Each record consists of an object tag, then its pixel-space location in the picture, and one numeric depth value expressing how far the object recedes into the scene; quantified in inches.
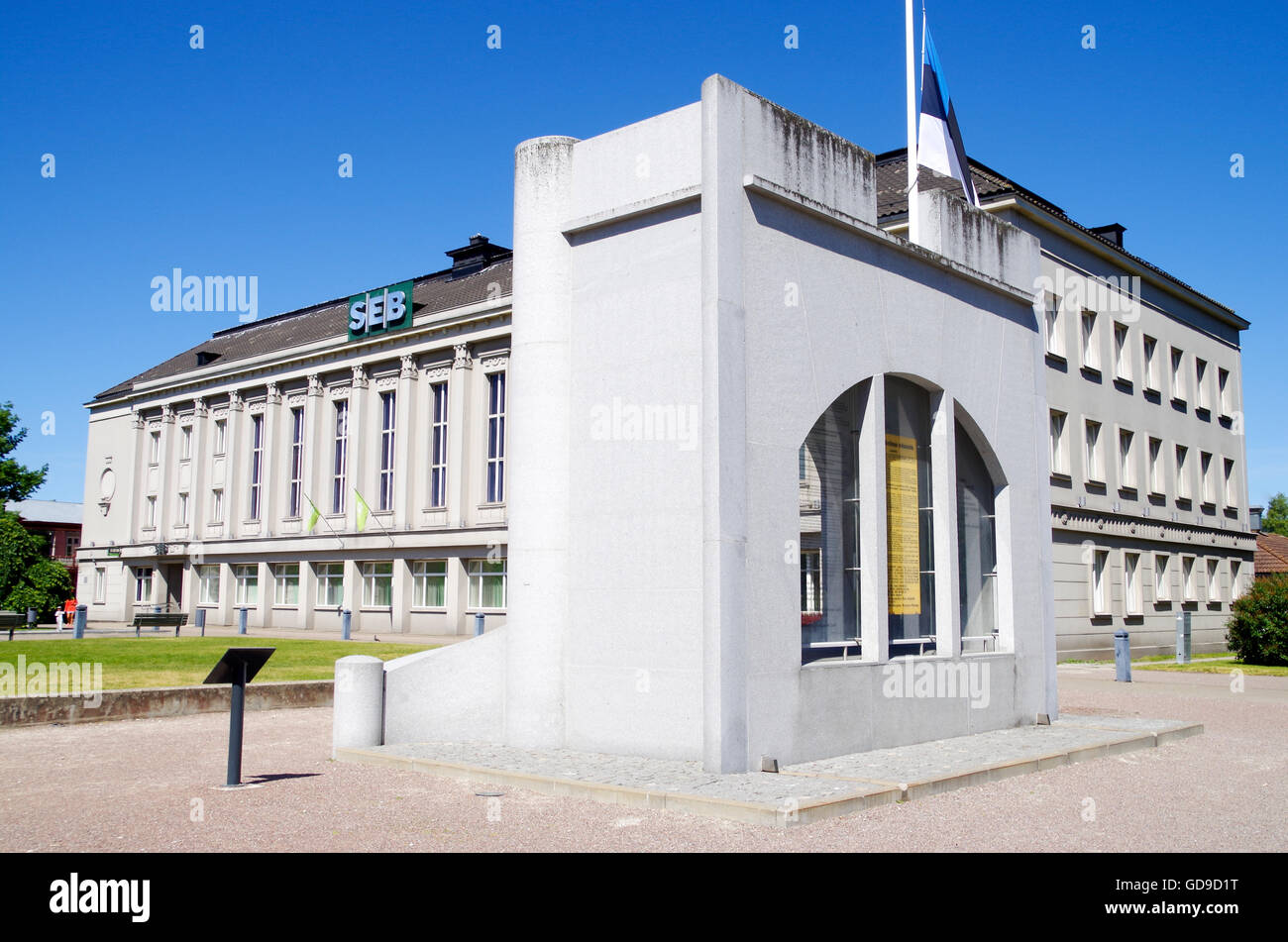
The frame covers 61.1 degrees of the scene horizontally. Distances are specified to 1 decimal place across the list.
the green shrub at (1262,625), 1176.2
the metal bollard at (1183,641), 1169.4
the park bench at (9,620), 1115.3
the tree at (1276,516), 4276.6
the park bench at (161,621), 1322.6
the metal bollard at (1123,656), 892.0
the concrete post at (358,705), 453.1
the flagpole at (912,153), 548.7
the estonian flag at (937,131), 599.7
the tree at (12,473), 2576.5
